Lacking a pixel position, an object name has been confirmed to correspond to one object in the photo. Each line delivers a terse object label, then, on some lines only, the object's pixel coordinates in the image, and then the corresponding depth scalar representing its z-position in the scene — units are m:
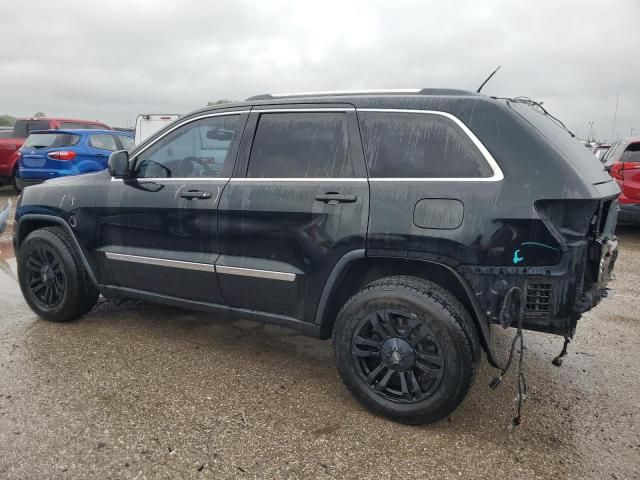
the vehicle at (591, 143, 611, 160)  10.60
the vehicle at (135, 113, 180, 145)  14.85
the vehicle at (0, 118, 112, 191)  12.62
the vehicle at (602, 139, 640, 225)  7.68
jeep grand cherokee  2.51
